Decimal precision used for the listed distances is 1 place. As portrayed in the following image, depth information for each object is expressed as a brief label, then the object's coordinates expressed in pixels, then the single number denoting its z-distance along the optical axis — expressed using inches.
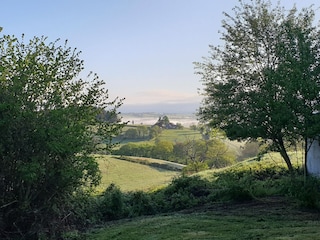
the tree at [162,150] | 1520.7
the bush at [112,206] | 517.7
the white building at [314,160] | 574.9
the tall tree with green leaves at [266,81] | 367.2
